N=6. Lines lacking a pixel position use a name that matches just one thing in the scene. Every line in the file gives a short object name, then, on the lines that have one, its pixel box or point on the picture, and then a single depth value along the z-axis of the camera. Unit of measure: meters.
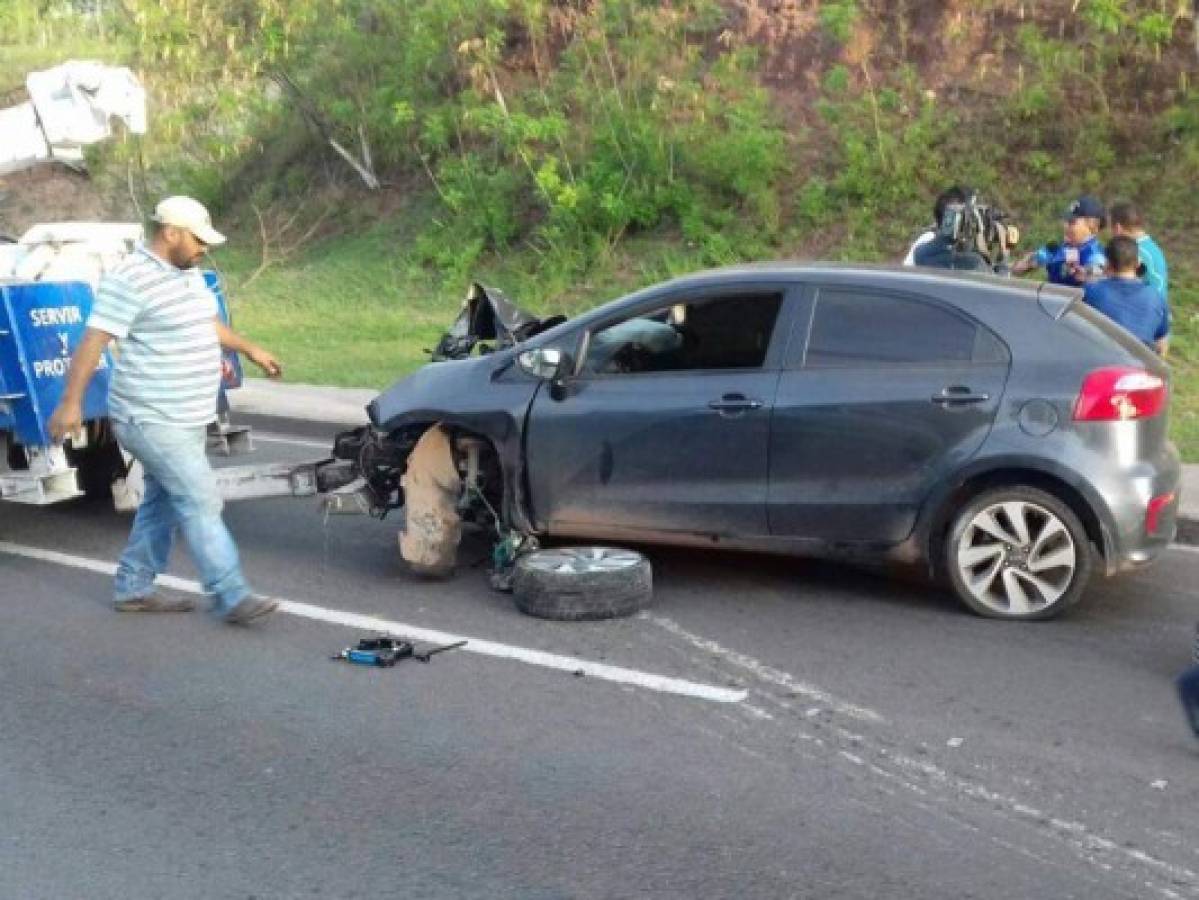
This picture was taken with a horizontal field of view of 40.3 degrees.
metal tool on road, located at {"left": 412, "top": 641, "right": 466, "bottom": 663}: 6.71
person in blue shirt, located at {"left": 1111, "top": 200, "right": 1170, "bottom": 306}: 9.29
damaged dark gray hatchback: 6.98
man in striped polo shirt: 6.78
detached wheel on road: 7.22
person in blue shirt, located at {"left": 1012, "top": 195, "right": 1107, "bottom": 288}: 9.93
